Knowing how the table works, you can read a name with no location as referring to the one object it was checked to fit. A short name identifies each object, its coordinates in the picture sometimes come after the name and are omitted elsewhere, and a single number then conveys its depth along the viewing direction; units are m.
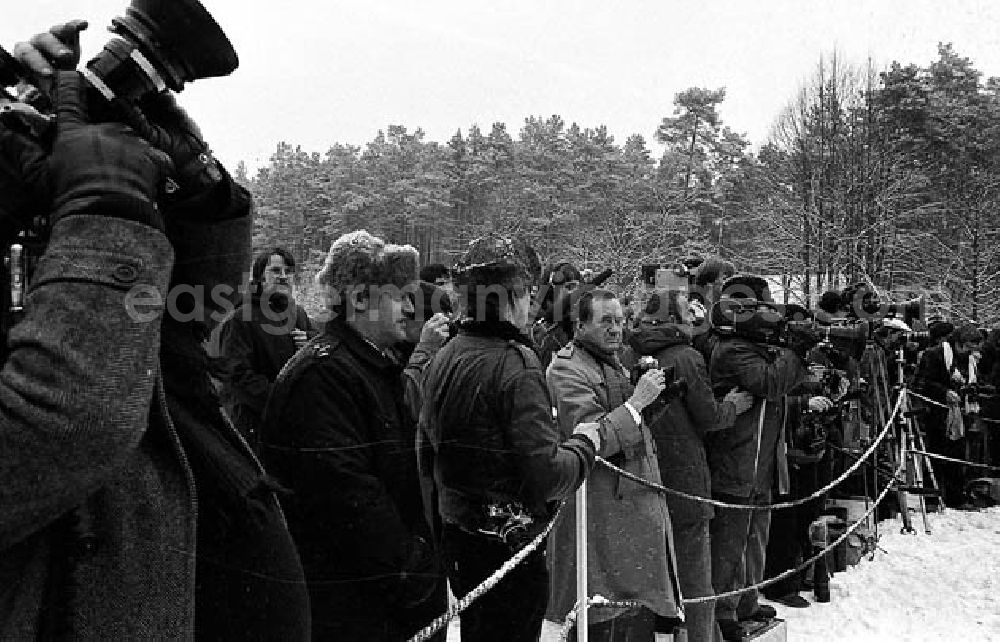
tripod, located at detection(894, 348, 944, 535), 8.77
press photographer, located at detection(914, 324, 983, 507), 10.38
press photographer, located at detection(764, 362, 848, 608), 6.68
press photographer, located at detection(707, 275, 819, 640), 5.59
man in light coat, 4.20
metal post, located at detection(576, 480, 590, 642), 3.80
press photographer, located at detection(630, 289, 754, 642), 4.92
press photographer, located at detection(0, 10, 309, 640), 1.06
